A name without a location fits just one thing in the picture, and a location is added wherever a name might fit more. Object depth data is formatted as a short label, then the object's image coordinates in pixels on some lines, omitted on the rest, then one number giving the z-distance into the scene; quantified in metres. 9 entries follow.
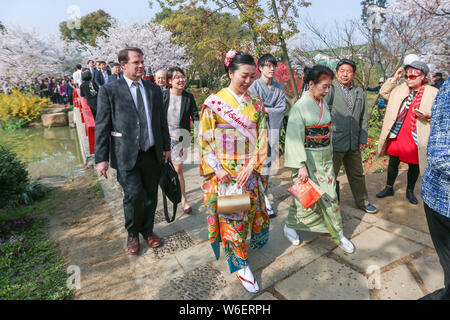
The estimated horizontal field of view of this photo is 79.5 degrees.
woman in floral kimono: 2.30
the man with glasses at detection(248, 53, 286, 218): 3.51
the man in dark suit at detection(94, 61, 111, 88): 8.58
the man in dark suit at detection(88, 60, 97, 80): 10.45
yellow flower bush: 11.48
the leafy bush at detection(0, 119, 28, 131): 6.03
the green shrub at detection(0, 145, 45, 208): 3.65
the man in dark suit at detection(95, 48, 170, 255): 2.63
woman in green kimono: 2.62
